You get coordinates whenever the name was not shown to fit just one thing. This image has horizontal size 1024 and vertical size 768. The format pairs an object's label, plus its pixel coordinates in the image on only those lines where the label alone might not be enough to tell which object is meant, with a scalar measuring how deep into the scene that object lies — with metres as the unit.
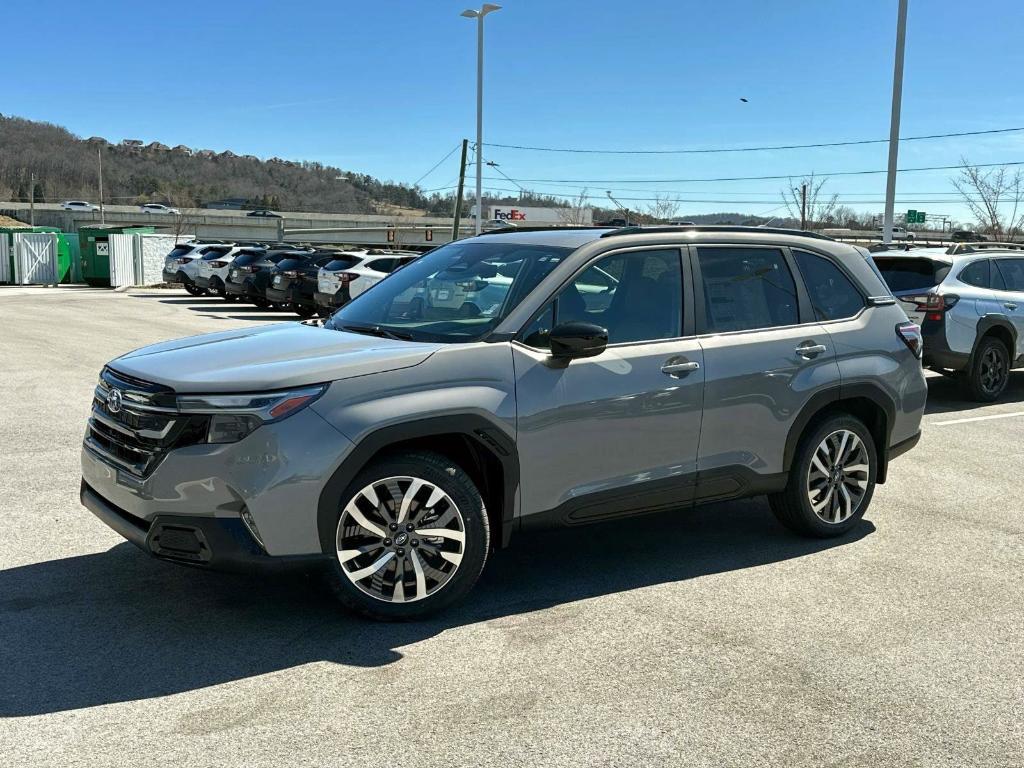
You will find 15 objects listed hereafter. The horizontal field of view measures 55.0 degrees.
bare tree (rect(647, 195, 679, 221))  71.81
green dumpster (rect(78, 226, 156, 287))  35.88
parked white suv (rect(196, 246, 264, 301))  28.27
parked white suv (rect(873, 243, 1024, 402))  11.12
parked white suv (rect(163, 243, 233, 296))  29.83
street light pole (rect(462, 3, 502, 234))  32.76
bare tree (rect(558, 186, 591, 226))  95.25
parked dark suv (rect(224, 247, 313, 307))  25.28
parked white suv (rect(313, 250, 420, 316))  20.94
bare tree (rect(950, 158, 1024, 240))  42.44
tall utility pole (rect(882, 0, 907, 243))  19.16
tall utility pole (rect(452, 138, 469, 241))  53.85
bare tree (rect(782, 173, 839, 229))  63.74
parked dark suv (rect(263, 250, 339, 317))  22.61
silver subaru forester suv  4.12
